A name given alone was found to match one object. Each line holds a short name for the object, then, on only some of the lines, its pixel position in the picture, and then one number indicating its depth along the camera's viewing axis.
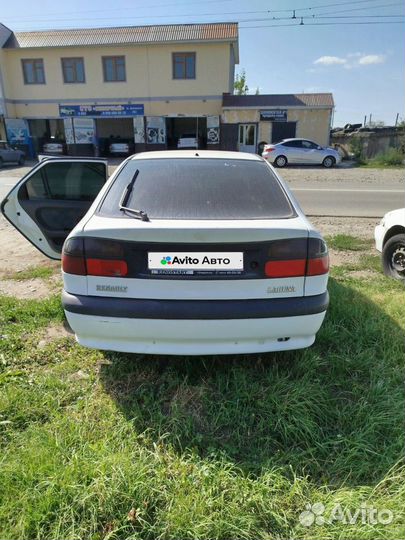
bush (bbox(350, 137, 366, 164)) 26.05
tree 51.16
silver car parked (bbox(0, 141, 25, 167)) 21.58
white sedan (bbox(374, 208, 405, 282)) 4.53
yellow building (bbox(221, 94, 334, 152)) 25.30
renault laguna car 2.33
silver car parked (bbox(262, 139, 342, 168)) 20.91
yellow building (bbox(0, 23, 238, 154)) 26.14
